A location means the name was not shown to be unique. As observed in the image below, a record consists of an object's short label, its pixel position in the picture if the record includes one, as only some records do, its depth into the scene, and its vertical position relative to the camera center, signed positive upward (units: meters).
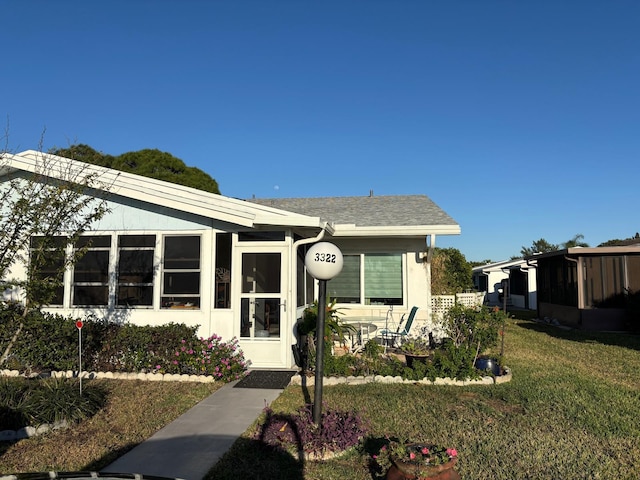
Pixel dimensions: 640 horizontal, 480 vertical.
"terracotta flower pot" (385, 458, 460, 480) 3.05 -1.40
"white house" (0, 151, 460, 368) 7.74 +0.28
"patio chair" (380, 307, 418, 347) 9.23 -1.19
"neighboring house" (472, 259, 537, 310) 24.56 -0.20
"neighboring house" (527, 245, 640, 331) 14.42 -0.29
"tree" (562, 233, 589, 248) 42.21 +3.78
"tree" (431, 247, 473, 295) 14.74 +0.28
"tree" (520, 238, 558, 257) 47.26 +3.60
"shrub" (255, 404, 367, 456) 4.23 -1.61
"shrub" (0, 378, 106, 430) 4.79 -1.48
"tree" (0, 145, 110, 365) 5.40 +0.64
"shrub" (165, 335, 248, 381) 7.16 -1.40
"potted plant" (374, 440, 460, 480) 3.07 -1.36
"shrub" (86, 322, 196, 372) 7.28 -1.19
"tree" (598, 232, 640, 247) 41.84 +3.84
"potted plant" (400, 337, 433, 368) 7.38 -1.31
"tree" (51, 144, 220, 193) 21.42 +5.78
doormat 6.75 -1.66
